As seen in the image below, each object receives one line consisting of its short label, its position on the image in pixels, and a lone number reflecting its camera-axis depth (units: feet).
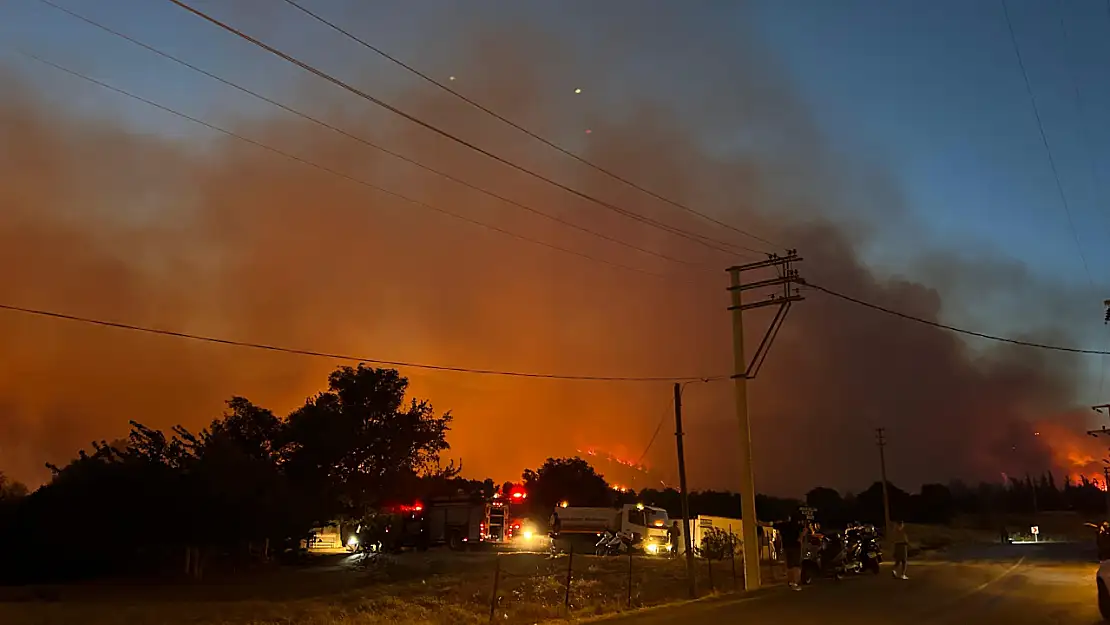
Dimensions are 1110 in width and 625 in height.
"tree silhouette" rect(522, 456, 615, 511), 422.82
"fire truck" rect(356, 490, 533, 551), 157.79
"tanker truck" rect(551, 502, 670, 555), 155.33
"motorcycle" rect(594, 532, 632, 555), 146.20
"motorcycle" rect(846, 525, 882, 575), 110.63
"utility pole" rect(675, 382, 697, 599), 83.77
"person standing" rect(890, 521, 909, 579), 99.40
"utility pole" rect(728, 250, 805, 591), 87.56
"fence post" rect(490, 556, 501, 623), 58.62
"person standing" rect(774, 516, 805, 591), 88.43
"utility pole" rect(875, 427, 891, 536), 232.49
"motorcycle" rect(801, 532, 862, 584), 93.30
